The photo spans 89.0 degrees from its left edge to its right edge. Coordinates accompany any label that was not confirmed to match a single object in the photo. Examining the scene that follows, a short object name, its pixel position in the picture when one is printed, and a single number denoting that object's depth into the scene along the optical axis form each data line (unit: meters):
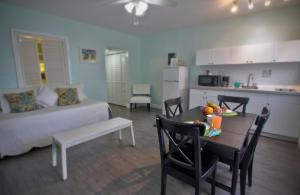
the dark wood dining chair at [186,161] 1.16
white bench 1.91
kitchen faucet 3.56
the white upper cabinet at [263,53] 3.04
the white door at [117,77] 5.57
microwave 3.80
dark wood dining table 1.24
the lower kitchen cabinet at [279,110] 2.77
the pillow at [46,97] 3.14
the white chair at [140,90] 5.48
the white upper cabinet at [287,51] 2.81
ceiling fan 2.34
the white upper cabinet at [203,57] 3.84
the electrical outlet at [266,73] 3.33
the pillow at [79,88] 3.68
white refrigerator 4.32
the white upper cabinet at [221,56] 3.56
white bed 2.30
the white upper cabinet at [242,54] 3.29
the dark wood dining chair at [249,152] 1.34
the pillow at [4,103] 2.71
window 3.24
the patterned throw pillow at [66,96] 3.32
